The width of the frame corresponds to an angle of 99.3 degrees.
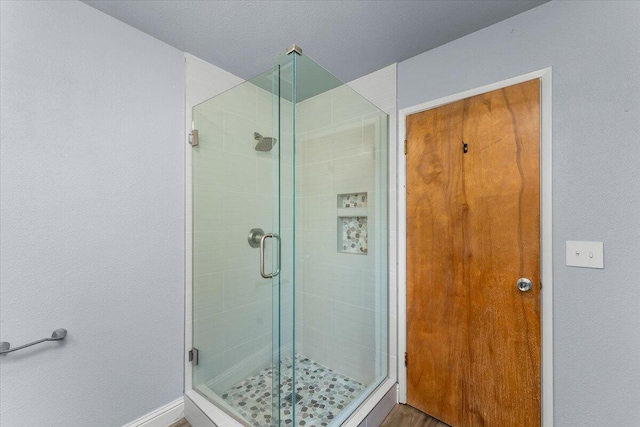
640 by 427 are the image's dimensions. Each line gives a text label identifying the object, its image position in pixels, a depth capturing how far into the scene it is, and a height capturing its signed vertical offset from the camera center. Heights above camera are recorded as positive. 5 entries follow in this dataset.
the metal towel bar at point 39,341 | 1.07 -0.54
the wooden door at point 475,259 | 1.36 -0.24
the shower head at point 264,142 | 1.31 +0.35
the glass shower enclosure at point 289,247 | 1.27 -0.19
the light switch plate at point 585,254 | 1.19 -0.17
